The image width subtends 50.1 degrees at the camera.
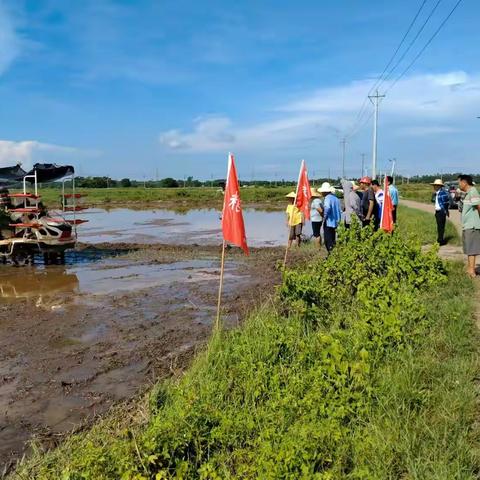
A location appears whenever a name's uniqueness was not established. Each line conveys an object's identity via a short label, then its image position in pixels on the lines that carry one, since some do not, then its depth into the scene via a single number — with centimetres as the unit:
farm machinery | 1362
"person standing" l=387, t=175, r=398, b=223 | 1292
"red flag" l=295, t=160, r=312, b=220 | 1086
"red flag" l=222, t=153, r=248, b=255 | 673
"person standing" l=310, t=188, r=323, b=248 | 1441
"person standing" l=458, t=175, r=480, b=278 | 844
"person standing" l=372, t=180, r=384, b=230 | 1268
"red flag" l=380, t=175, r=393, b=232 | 1033
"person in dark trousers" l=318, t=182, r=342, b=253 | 1180
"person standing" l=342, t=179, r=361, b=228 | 1238
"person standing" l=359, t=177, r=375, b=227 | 1178
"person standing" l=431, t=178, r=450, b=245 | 1241
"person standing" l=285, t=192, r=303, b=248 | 1322
